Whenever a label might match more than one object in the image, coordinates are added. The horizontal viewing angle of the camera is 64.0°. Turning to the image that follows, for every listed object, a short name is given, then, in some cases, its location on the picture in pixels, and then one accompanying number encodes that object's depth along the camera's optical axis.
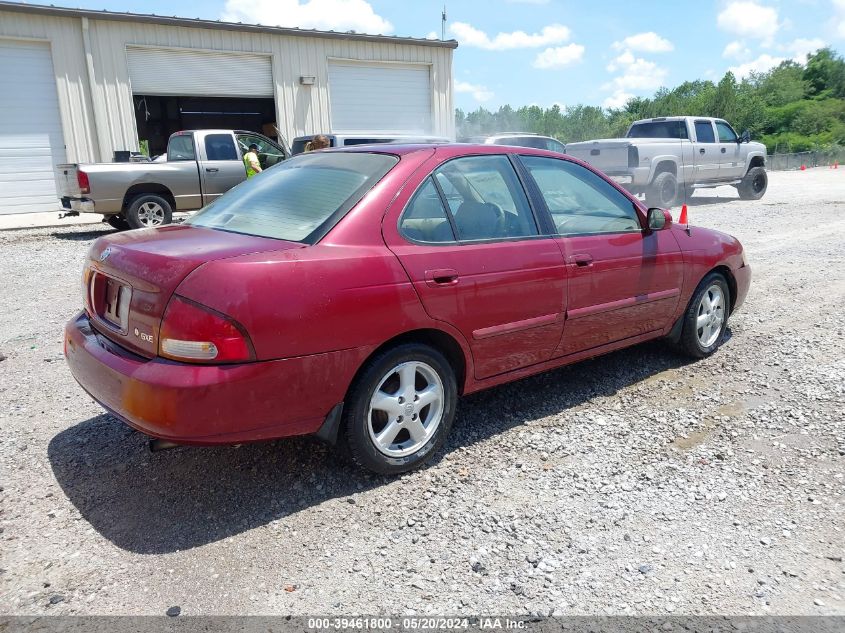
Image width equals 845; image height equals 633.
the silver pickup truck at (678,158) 14.57
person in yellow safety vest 11.34
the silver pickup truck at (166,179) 11.45
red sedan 2.78
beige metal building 15.67
